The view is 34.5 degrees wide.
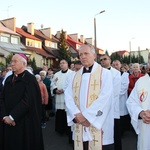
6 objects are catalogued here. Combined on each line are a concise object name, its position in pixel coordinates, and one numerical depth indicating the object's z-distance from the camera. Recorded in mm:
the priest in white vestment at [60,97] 7461
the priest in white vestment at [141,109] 3468
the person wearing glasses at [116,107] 5336
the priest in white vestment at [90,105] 3660
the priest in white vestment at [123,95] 6801
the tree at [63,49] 45000
